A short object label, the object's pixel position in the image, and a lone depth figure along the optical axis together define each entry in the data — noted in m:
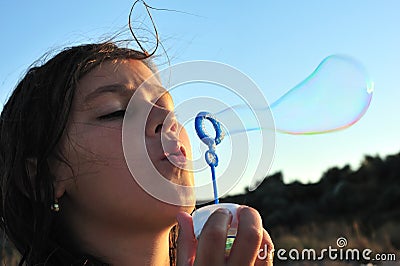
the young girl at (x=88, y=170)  0.67
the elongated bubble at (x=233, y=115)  0.69
